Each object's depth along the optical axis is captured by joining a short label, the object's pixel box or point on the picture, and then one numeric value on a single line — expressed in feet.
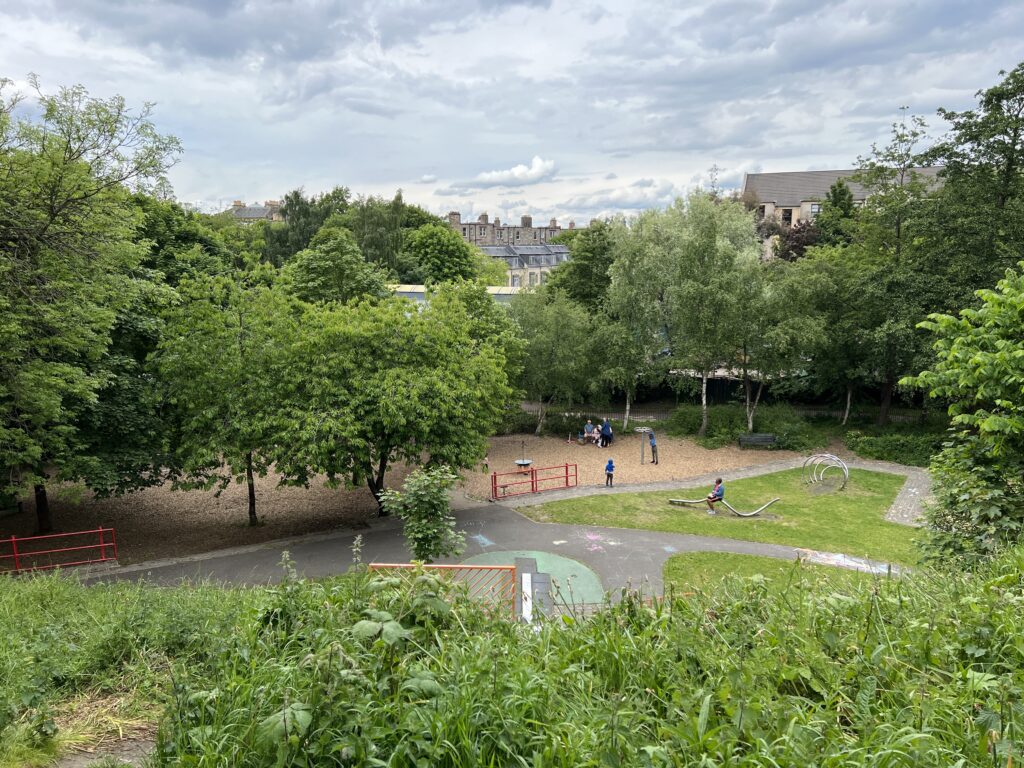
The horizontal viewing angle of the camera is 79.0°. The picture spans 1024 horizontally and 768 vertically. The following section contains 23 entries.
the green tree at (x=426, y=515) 36.91
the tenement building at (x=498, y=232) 298.15
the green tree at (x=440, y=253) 166.61
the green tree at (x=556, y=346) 83.76
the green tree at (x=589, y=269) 116.88
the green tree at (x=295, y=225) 156.15
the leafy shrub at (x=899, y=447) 73.46
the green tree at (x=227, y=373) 47.70
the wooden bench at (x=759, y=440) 80.79
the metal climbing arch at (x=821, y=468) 65.35
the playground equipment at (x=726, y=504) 56.54
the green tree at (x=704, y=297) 78.12
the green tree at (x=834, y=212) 124.53
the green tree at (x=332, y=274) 79.46
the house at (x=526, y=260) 247.29
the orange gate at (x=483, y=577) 26.35
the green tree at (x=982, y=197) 65.21
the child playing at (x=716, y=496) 57.21
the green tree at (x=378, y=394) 46.83
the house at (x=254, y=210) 272.82
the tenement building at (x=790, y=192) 245.65
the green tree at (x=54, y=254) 39.24
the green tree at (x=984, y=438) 26.63
